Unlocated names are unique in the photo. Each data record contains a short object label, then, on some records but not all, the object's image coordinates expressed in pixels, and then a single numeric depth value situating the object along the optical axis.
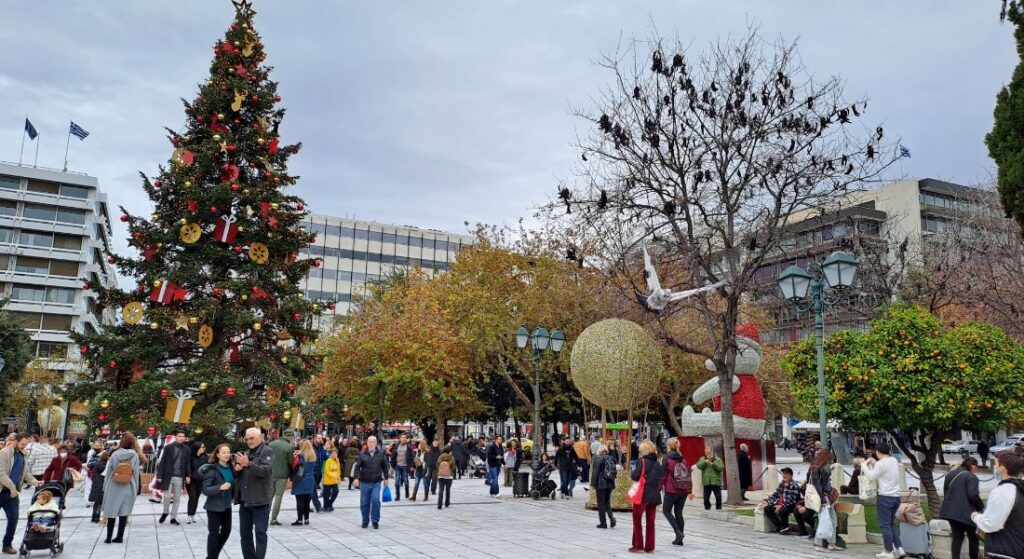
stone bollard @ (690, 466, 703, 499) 18.97
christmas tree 19.42
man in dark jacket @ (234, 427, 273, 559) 8.30
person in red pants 10.46
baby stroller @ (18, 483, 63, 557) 9.43
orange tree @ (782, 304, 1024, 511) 12.00
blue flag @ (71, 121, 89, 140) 58.06
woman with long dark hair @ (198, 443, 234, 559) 8.39
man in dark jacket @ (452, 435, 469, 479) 24.84
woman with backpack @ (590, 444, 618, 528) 12.94
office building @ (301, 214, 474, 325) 82.60
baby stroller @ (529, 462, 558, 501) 19.72
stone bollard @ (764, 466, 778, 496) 17.84
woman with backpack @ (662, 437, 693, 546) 10.95
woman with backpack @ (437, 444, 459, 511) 16.75
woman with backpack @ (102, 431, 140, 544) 11.02
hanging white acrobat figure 14.05
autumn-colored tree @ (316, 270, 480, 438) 29.92
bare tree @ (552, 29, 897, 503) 16.08
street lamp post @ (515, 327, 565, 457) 18.65
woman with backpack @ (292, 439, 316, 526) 13.33
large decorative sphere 16.91
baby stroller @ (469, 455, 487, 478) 31.20
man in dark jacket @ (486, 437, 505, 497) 21.25
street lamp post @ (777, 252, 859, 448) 11.85
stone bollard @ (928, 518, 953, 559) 10.21
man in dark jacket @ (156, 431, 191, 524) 13.36
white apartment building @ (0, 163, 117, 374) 64.44
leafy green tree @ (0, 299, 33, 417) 38.47
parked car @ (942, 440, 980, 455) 45.76
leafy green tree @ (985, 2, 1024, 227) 12.63
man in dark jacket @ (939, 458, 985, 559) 7.85
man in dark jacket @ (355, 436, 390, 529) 13.07
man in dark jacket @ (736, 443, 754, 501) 18.52
